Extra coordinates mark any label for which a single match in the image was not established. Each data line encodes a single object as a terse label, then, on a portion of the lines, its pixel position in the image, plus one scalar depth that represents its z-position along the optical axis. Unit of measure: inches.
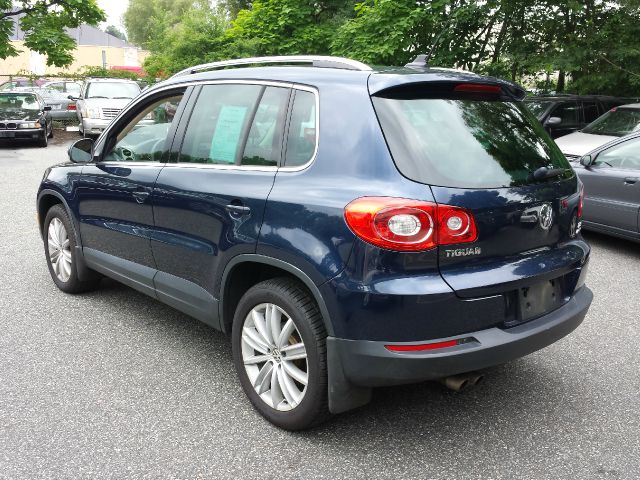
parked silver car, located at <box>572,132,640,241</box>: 262.8
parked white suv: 719.1
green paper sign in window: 136.1
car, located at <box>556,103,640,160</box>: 390.0
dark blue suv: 105.7
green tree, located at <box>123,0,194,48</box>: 2696.9
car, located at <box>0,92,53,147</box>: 691.4
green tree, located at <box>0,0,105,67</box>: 822.5
